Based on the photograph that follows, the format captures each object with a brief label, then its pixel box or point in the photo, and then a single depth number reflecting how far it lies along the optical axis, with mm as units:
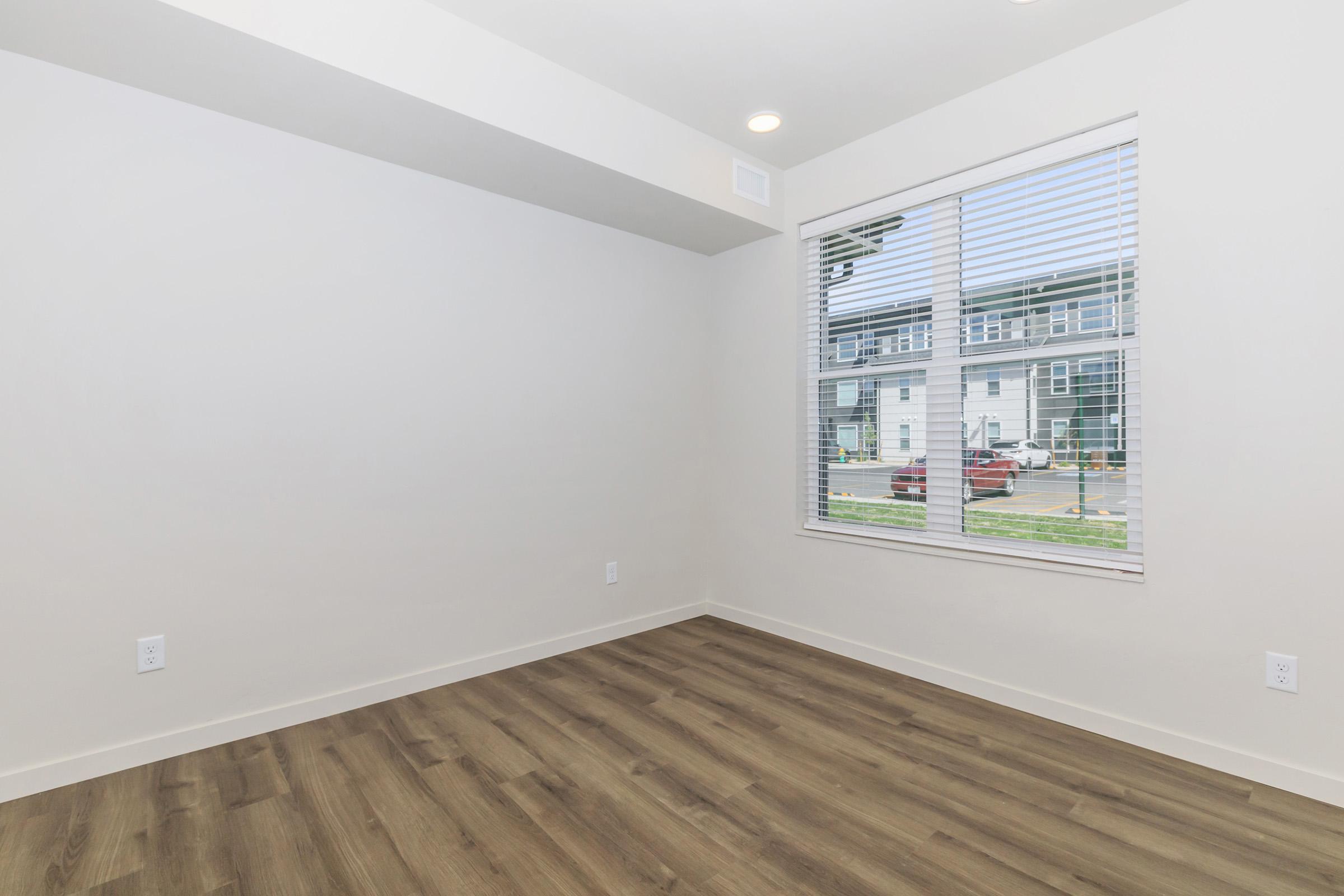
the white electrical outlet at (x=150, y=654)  2285
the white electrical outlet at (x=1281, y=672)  2090
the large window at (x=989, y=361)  2523
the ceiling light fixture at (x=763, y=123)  3072
